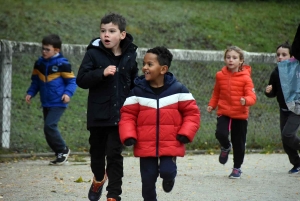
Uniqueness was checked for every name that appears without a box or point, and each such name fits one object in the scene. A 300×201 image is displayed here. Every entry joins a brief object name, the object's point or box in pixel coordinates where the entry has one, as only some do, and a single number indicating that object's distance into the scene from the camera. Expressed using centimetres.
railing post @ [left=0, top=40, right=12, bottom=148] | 1946
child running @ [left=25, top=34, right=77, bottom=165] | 1786
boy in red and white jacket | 1092
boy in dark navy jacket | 1177
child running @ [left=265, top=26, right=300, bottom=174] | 1583
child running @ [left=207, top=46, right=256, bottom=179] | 1618
